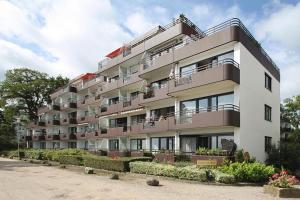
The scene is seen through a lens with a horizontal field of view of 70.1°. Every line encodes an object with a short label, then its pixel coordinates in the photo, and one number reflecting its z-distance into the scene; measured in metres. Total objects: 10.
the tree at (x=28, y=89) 50.98
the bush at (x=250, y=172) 14.14
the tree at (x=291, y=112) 33.76
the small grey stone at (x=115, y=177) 15.85
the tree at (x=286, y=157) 19.22
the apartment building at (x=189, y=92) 17.65
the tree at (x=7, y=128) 46.82
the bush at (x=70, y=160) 24.43
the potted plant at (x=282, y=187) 10.77
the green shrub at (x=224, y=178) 13.59
